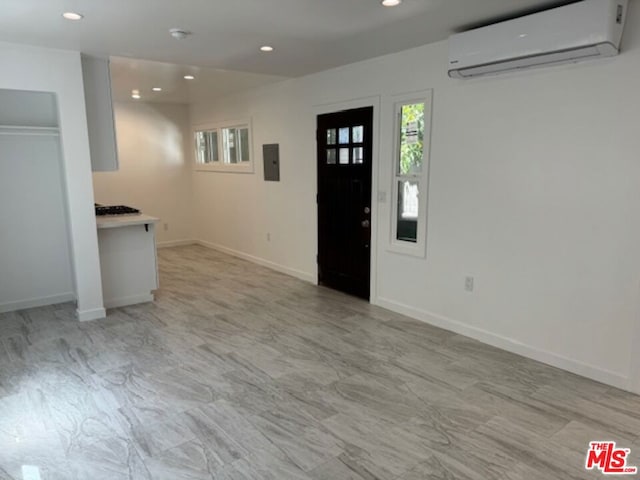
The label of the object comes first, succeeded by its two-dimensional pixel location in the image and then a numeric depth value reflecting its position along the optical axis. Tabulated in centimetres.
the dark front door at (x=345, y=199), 459
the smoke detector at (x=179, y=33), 321
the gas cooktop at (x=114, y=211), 520
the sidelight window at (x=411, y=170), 393
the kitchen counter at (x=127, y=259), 456
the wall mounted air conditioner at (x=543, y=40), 256
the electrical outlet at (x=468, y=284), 371
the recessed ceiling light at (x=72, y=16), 286
